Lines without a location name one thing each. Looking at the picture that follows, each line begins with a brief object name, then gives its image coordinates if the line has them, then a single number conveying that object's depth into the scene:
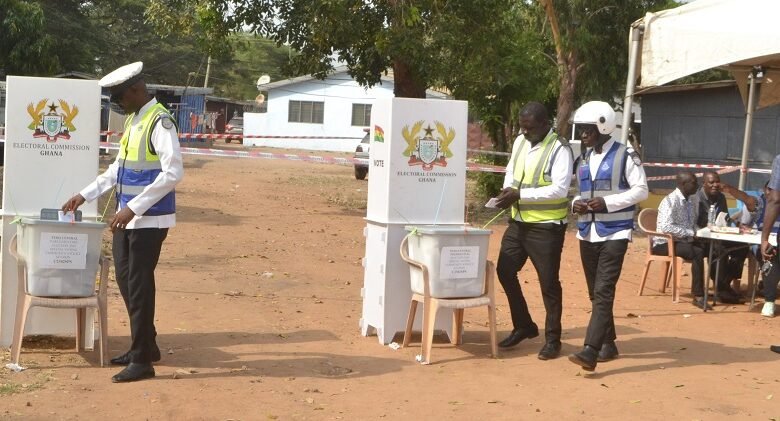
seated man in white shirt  10.98
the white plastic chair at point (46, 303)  6.88
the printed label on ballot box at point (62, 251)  6.89
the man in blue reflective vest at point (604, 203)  7.36
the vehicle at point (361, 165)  28.52
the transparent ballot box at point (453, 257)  7.58
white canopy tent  10.70
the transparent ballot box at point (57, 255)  6.89
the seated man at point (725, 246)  11.19
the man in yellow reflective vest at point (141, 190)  6.70
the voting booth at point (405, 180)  7.99
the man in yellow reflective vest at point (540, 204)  7.63
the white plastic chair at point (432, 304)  7.58
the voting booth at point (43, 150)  7.30
